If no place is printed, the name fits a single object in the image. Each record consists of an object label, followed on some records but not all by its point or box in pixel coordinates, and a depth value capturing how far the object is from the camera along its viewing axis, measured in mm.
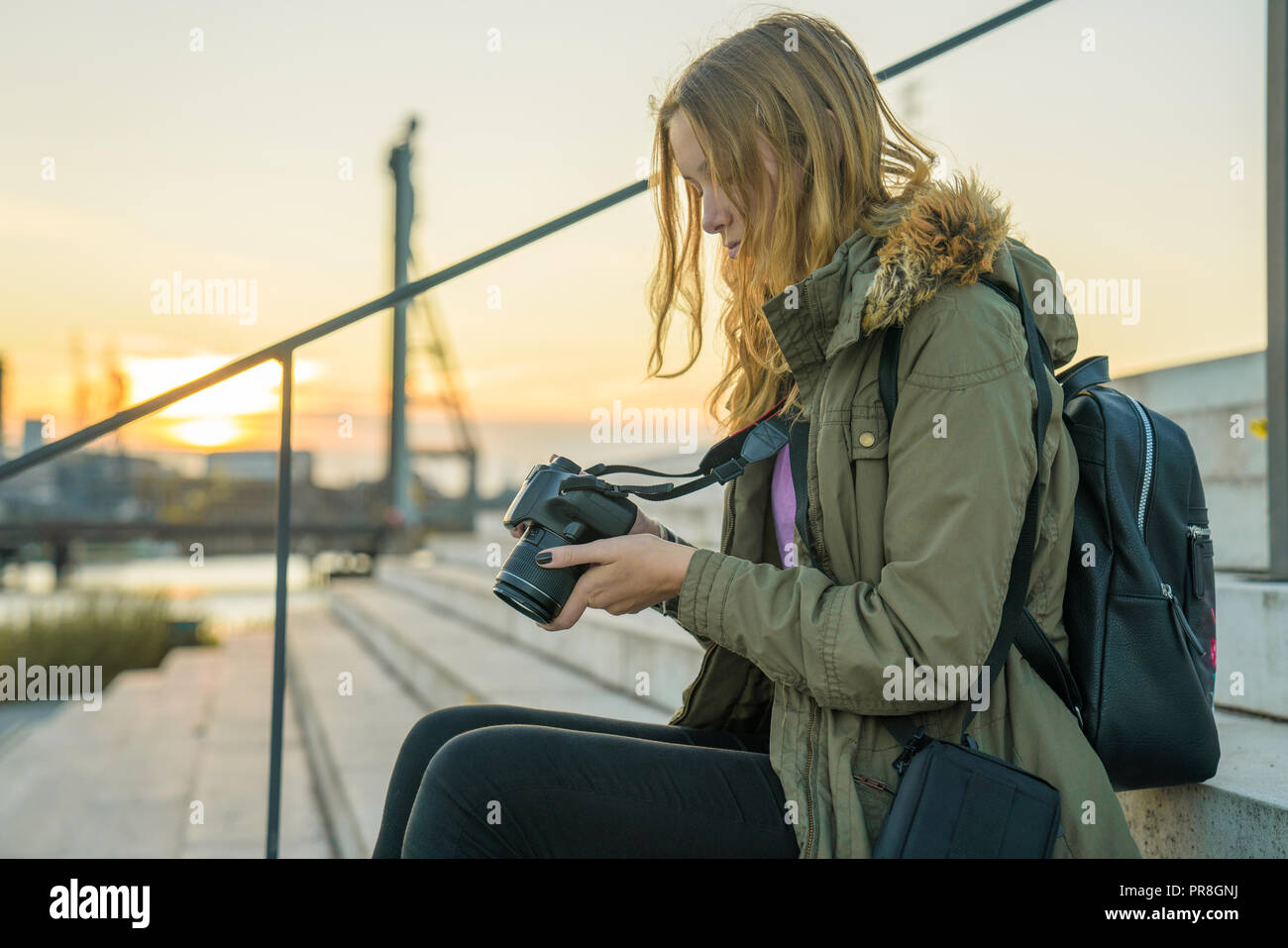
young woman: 920
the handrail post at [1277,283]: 1781
